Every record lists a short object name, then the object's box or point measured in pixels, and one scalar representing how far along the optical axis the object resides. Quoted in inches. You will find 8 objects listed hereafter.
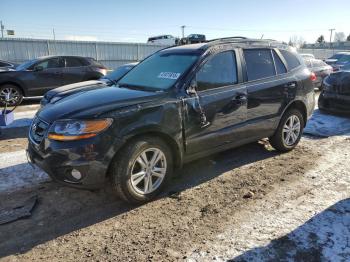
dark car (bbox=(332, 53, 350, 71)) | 642.1
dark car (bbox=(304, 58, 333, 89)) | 508.4
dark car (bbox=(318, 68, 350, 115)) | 335.9
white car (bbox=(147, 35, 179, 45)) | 1238.4
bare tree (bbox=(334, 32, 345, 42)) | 4138.0
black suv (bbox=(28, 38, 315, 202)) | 138.2
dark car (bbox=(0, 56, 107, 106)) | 420.5
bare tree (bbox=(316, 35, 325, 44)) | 3754.9
